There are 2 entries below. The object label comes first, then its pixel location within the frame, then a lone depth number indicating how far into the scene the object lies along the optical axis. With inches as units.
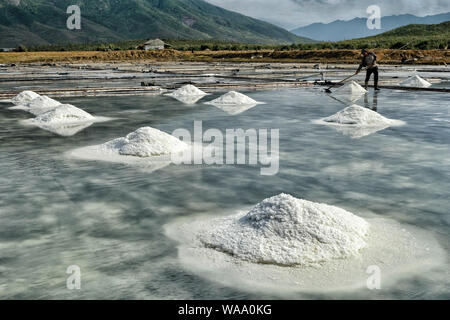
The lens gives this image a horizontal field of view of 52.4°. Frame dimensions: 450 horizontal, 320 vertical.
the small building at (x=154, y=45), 2541.8
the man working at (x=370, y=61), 516.8
